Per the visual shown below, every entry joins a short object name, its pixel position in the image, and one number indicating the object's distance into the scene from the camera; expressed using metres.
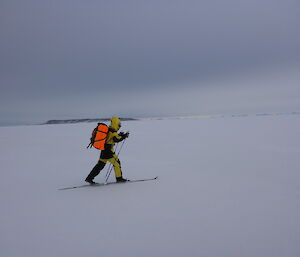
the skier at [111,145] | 4.99
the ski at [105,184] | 5.08
